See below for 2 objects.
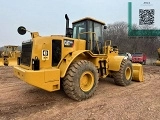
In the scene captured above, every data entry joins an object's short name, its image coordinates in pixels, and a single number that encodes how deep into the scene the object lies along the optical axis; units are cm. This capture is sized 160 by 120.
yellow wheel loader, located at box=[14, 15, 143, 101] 305
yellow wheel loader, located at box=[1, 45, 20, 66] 1115
